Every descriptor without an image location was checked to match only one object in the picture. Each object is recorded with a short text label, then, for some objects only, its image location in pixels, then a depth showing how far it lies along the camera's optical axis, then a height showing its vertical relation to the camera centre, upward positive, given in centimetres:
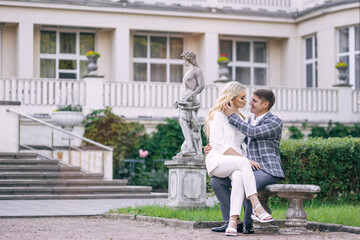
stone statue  1273 +34
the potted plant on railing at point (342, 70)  2350 +184
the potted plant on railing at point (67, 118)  1981 +23
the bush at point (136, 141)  2072 -40
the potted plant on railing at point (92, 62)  2150 +190
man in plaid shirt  880 -25
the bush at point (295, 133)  2318 -16
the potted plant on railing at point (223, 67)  2293 +188
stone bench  877 -83
